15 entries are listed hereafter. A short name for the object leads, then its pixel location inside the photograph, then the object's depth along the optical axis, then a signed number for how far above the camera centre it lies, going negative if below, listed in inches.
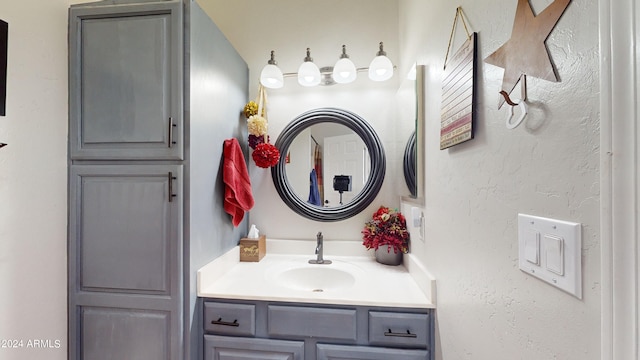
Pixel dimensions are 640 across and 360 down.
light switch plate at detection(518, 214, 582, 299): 16.0 -4.8
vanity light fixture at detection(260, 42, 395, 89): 62.6 +26.6
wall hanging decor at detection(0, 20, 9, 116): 37.3 +16.8
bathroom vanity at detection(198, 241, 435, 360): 43.4 -23.8
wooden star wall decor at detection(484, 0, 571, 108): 17.9 +10.3
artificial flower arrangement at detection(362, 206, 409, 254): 58.3 -11.8
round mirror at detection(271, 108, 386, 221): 66.4 +4.1
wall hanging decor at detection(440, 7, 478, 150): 27.9 +10.3
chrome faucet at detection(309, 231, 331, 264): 63.4 -17.1
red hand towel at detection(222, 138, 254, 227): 54.5 -0.5
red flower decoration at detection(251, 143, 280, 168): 62.9 +6.1
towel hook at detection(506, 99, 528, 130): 20.1 +5.3
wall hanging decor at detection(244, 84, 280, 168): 62.6 +11.0
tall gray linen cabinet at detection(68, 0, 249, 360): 44.0 +0.3
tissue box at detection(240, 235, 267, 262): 62.8 -16.5
